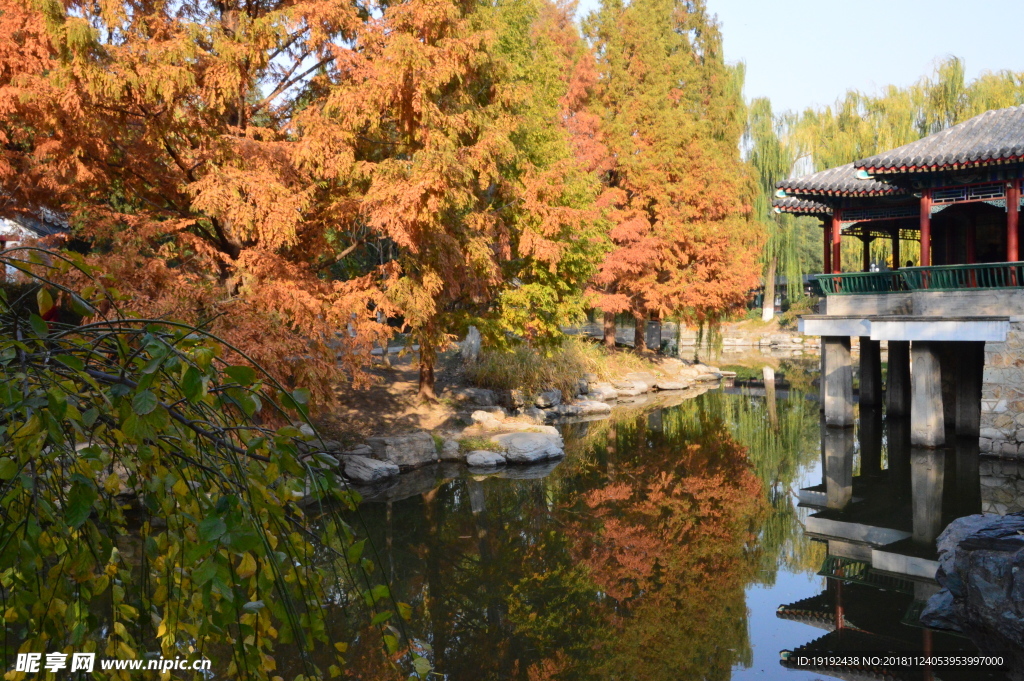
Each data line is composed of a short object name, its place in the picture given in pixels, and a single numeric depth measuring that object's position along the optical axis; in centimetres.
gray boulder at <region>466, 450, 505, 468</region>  1102
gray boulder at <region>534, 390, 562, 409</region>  1540
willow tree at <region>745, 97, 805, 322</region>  2711
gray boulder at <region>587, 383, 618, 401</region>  1742
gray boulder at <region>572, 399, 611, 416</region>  1579
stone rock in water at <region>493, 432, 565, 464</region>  1127
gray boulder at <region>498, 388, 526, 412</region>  1488
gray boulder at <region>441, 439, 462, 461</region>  1131
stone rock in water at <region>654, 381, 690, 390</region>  2000
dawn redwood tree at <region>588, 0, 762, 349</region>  2078
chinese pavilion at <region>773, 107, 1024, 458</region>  1091
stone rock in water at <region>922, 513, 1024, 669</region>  495
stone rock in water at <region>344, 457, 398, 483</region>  992
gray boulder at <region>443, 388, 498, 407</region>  1423
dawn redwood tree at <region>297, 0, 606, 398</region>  952
